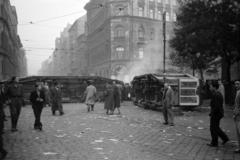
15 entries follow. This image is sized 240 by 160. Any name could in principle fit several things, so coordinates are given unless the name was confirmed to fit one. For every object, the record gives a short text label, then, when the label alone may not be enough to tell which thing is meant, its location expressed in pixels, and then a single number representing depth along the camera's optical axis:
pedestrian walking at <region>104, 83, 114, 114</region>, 19.38
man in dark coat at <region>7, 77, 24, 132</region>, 11.59
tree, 23.80
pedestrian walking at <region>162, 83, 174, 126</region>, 14.17
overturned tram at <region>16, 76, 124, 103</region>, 34.62
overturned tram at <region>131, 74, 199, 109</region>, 21.72
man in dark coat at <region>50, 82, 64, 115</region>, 18.82
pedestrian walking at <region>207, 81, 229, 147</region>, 9.05
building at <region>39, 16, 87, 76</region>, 91.45
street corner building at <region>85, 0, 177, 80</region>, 59.66
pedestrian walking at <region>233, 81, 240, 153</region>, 8.32
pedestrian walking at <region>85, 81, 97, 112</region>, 21.20
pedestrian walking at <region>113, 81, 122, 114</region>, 19.73
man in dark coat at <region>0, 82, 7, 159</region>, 7.34
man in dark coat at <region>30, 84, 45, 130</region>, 12.16
